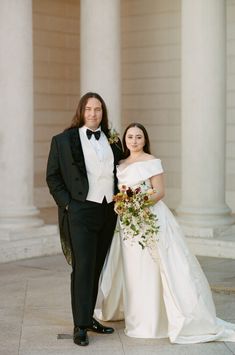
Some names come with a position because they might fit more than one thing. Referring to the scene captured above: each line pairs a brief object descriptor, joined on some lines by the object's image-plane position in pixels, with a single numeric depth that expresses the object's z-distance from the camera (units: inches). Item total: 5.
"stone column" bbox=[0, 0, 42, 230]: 653.9
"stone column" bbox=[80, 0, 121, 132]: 690.8
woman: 406.3
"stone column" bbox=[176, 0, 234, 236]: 676.1
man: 405.4
